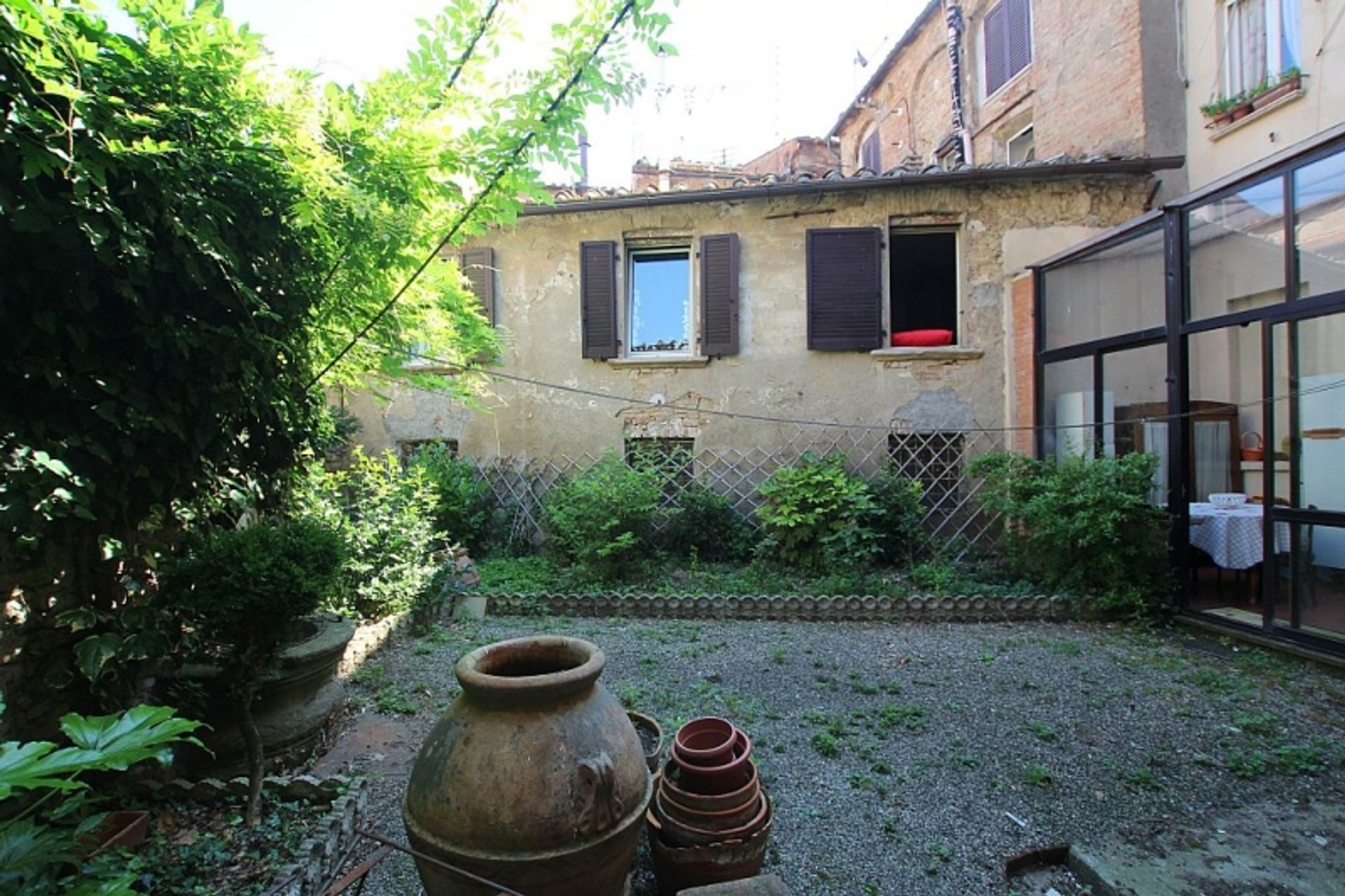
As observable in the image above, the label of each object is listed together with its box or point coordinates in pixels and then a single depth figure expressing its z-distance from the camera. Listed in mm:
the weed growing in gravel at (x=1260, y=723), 3313
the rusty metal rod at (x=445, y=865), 1654
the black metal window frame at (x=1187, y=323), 4312
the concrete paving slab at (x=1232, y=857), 2195
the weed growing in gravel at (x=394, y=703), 3605
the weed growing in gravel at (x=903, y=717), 3436
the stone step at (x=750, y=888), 1680
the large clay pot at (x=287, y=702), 2816
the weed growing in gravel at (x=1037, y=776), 2854
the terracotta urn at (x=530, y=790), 1739
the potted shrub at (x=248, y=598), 2490
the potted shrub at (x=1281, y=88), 5863
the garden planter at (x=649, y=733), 2555
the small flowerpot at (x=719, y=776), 2176
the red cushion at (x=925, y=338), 7688
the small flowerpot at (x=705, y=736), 2371
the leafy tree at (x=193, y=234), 2053
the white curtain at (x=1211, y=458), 6078
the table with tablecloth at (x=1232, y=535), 5000
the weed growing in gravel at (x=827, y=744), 3139
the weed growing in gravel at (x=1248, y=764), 2928
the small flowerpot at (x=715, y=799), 2117
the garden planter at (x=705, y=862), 2051
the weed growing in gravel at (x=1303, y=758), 2951
